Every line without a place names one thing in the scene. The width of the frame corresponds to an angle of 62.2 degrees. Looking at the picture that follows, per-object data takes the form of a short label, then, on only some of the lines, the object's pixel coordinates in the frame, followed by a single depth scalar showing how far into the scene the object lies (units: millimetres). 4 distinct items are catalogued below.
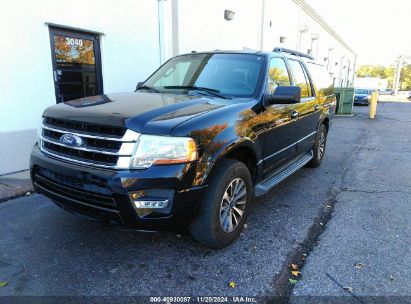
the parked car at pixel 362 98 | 25375
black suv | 2590
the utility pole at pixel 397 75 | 52669
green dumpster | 16781
